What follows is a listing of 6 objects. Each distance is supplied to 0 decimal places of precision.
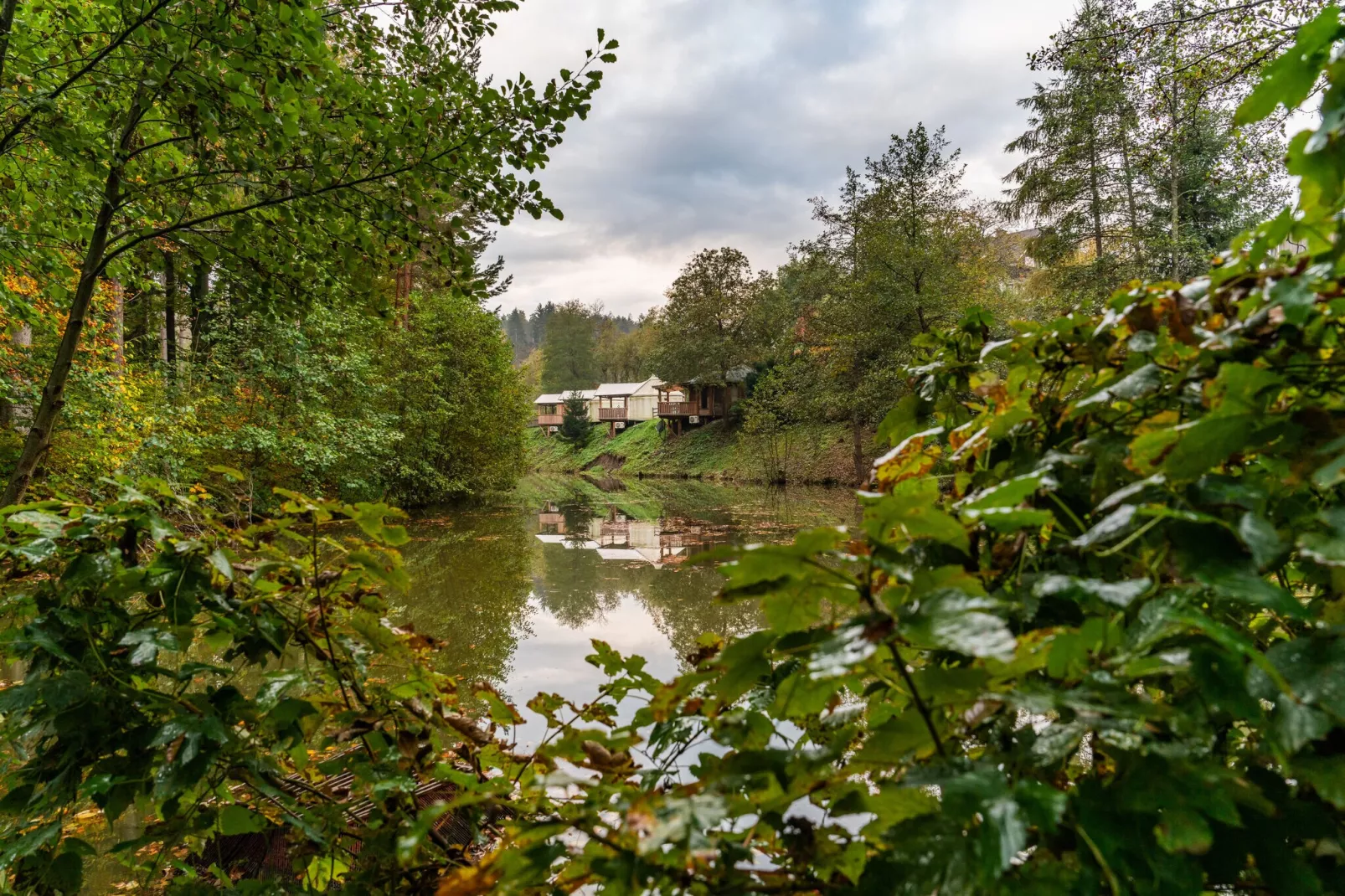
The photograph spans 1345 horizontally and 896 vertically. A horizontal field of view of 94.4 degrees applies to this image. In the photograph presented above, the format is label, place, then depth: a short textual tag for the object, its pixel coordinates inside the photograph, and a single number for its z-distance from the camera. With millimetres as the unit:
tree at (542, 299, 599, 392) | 53406
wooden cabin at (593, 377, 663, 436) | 44438
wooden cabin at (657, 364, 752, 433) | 33406
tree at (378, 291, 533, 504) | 14523
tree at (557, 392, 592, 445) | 42469
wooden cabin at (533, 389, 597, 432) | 49938
